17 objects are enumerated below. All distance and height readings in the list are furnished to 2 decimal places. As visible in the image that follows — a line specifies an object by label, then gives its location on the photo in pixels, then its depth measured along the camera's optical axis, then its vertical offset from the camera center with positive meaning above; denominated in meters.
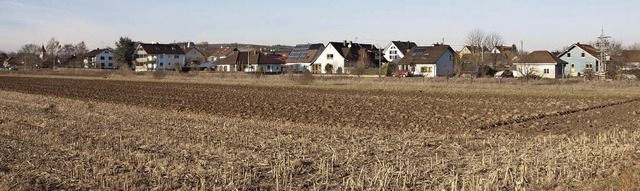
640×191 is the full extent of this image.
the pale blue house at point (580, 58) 74.69 +2.29
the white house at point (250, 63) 89.75 +2.72
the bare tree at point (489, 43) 95.44 +5.72
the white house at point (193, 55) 119.44 +5.26
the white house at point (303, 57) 89.78 +3.57
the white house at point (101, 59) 133.05 +5.26
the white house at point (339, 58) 83.25 +3.01
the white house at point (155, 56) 111.38 +4.87
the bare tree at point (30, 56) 120.75 +6.20
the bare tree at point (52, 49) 145.62 +8.68
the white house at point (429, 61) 70.00 +2.08
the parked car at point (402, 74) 63.97 +0.38
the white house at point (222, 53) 119.39 +5.77
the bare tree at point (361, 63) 65.47 +1.89
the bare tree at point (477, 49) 80.81 +4.38
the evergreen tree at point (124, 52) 104.88 +5.41
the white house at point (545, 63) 68.50 +1.53
